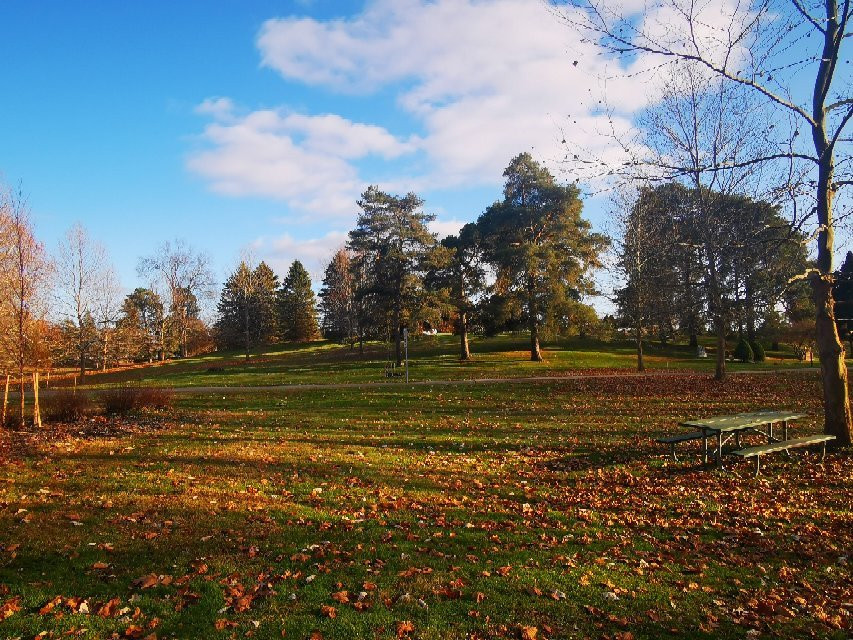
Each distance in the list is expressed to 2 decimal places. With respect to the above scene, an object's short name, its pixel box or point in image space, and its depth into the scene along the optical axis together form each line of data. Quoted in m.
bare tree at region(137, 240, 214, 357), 55.53
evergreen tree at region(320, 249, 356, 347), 59.40
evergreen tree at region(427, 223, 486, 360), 39.84
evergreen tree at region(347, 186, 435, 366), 35.91
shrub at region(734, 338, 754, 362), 36.88
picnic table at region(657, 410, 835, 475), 9.26
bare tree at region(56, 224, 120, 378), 33.22
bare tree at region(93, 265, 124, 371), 40.81
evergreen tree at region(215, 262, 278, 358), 59.15
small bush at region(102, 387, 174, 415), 16.88
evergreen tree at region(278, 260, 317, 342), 71.44
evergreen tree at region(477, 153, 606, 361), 34.72
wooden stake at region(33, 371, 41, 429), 14.53
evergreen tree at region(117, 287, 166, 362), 49.50
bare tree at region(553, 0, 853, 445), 9.60
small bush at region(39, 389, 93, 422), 15.88
